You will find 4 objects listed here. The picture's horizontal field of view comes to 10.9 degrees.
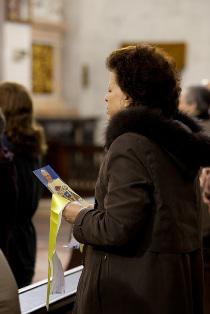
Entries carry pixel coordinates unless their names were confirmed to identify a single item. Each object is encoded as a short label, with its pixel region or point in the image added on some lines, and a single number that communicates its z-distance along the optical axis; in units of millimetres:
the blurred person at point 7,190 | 5711
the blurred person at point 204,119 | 6312
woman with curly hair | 3467
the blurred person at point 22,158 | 6104
